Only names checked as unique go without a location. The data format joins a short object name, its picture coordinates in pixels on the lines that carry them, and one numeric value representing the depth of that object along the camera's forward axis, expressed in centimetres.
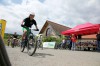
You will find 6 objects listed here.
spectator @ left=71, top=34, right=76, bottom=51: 597
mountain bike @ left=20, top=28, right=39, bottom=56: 258
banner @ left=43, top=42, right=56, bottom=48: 810
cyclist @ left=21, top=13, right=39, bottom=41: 268
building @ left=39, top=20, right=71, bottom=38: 1654
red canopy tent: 562
